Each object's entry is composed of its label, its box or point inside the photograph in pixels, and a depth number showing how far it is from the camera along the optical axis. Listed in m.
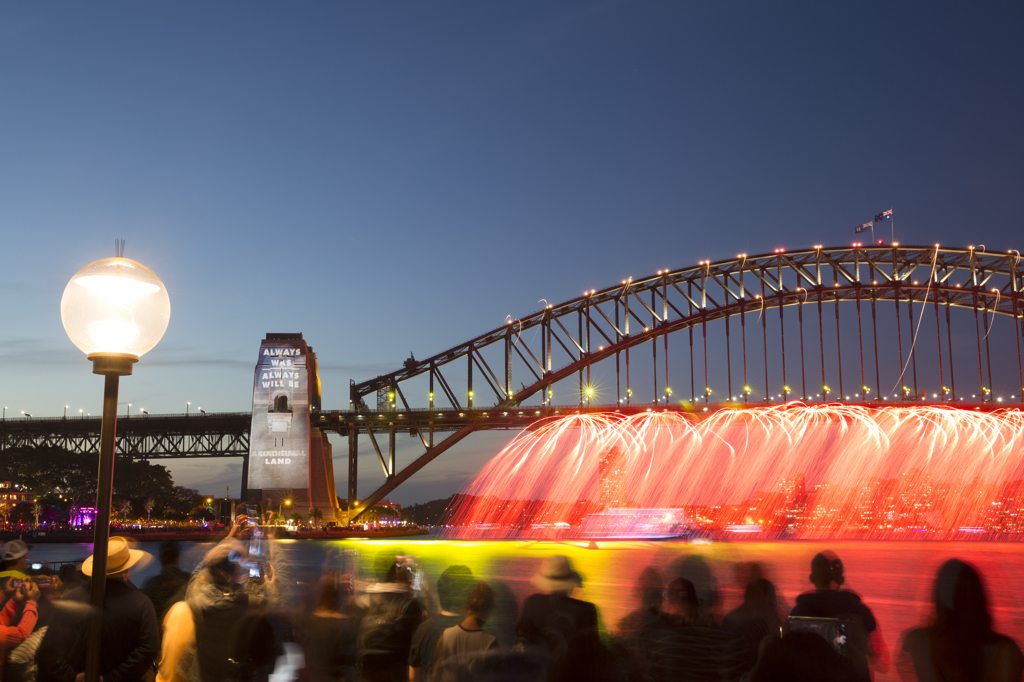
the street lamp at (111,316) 4.61
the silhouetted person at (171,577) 7.76
